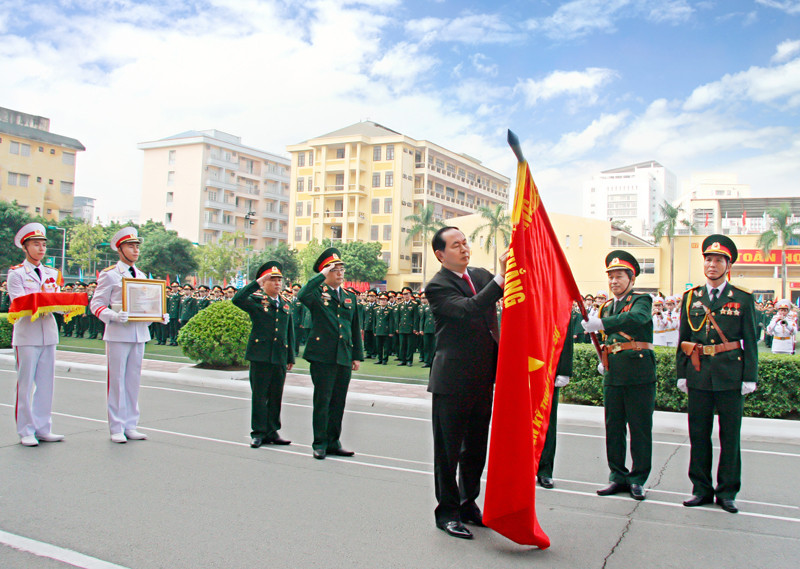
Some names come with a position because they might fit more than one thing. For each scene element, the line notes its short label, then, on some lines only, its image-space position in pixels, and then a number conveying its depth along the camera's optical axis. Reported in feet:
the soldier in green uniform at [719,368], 17.42
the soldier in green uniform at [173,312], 72.43
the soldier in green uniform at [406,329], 57.67
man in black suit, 14.62
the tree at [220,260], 193.57
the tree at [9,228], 163.73
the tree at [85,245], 169.37
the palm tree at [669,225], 177.68
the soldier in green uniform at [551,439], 19.20
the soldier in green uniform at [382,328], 59.88
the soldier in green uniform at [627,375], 18.19
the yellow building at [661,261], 179.11
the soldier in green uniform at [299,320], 62.90
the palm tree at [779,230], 168.55
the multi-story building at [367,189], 223.51
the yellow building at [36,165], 221.25
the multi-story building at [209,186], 258.57
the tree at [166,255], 188.44
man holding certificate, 23.38
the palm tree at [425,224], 196.65
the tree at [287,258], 204.54
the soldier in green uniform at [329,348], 22.43
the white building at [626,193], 599.16
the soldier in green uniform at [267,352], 24.14
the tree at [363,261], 197.77
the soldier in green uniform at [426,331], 55.26
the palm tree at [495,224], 185.26
